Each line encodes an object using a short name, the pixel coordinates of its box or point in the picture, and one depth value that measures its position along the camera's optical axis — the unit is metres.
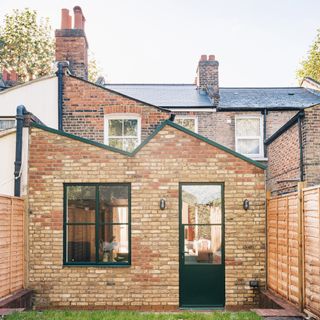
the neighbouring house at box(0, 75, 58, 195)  13.35
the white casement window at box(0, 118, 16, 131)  13.49
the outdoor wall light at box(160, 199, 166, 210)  10.07
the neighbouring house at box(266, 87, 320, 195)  13.10
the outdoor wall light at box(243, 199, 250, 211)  10.09
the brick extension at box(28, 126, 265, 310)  9.96
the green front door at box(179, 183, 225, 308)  9.98
